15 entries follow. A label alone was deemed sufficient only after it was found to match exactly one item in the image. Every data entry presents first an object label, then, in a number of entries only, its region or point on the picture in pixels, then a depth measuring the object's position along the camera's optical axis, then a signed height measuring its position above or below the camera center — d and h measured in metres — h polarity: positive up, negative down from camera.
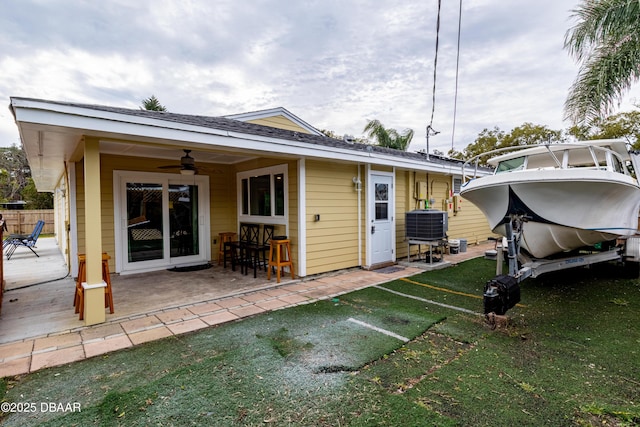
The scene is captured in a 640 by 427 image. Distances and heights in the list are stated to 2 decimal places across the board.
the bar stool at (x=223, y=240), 7.09 -0.69
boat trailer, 3.13 -0.80
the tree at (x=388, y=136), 17.23 +4.17
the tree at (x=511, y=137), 18.27 +4.55
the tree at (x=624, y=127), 14.58 +3.89
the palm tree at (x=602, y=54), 4.48 +2.45
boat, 3.69 +0.09
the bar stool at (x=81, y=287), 3.75 -0.92
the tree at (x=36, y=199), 20.47 +0.97
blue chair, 9.10 -0.87
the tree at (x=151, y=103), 17.72 +6.37
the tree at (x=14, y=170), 24.80 +3.83
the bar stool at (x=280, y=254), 5.43 -0.82
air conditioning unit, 6.42 -0.34
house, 4.57 +0.40
